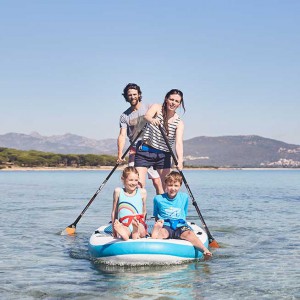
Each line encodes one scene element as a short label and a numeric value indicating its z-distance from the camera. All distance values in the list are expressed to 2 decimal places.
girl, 9.26
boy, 9.46
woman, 10.55
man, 11.16
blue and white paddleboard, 8.99
